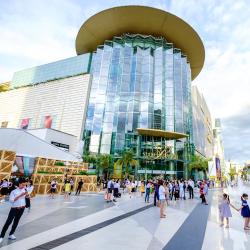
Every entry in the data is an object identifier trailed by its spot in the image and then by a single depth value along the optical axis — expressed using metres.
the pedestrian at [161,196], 10.38
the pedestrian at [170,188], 19.67
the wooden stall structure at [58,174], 19.19
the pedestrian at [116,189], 17.43
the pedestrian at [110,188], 15.94
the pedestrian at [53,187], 17.05
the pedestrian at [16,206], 6.11
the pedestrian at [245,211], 8.38
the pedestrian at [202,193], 16.77
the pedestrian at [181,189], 19.70
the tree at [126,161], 38.41
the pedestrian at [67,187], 18.00
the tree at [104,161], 38.88
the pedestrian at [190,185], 20.44
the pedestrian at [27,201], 10.49
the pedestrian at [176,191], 18.32
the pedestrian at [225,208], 8.76
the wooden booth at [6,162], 15.16
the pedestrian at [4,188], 13.61
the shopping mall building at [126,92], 44.22
